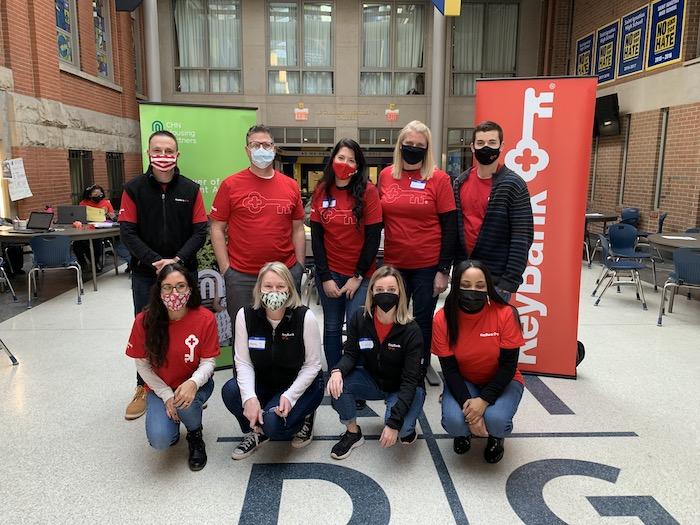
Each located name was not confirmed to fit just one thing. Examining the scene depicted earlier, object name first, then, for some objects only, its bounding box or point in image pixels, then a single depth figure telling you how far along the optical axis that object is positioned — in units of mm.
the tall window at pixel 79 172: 10641
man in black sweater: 3170
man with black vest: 3230
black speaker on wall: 11742
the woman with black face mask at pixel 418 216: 3236
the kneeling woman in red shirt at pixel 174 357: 2736
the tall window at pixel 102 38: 11594
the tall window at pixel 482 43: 15625
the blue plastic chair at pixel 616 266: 6336
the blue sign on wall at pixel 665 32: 9844
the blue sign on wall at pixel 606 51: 12039
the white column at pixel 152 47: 12289
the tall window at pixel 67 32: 10000
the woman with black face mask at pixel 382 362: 2797
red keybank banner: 3748
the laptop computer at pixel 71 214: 8156
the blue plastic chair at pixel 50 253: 6371
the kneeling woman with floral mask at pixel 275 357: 2793
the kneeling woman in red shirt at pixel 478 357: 2707
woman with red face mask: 3168
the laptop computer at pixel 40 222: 7148
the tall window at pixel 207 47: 15195
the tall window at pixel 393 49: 15352
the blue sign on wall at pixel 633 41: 10914
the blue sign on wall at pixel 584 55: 13134
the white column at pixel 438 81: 13680
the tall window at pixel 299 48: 15227
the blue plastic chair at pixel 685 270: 5367
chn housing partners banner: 4078
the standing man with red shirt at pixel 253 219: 3299
